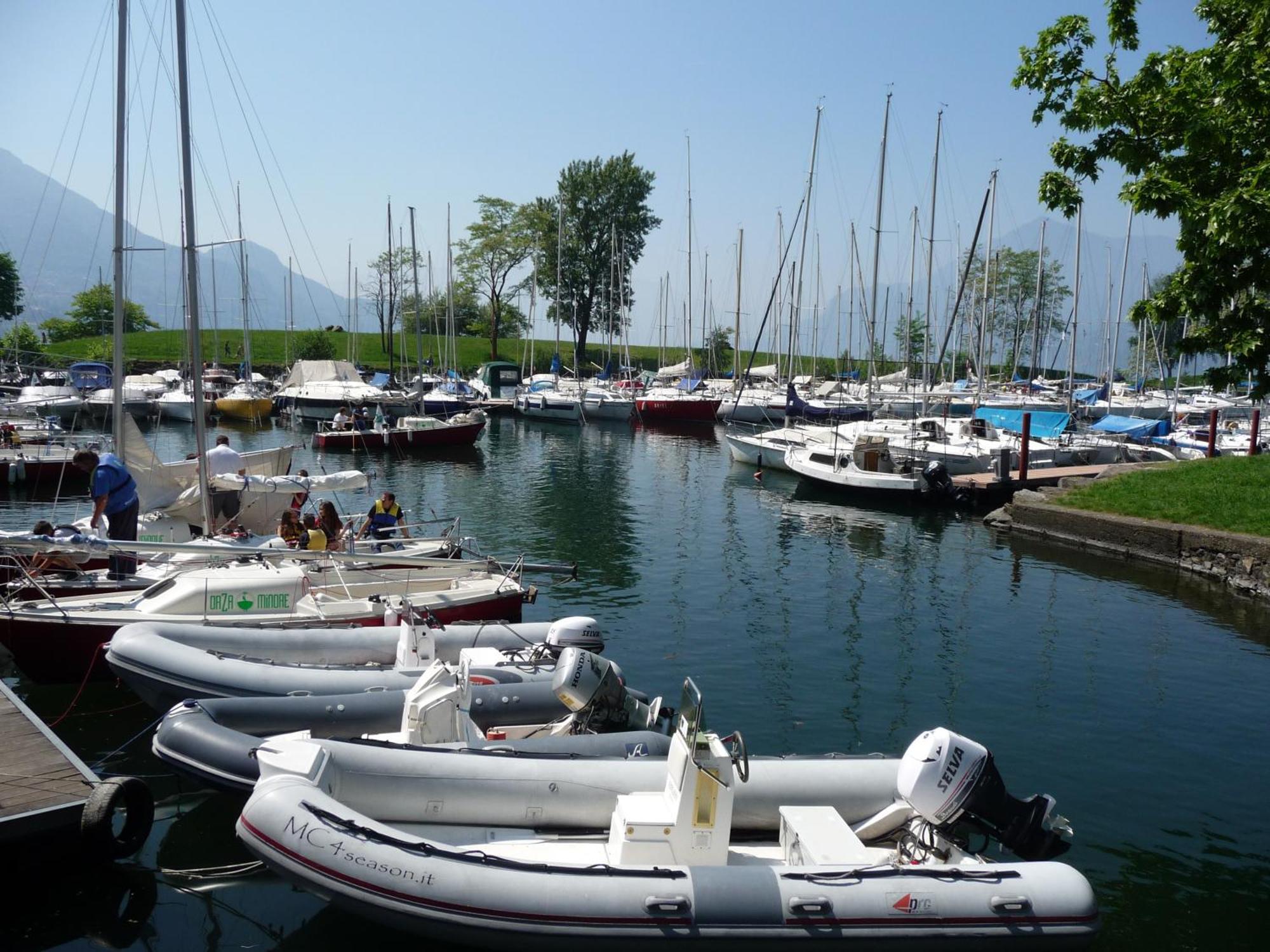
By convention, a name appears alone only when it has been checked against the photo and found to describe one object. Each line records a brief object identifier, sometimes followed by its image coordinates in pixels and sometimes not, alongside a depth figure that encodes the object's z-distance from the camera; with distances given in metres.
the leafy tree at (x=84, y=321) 82.00
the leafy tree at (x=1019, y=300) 86.75
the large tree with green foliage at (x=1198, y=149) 7.62
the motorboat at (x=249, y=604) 12.12
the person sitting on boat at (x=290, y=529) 15.33
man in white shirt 18.06
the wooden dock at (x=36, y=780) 7.77
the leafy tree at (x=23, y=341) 69.06
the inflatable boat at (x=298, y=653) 10.67
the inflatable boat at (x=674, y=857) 6.82
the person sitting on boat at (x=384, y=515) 17.41
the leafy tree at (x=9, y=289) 78.81
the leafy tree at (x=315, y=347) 78.31
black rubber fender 8.02
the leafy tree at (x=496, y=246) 84.44
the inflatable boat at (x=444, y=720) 8.66
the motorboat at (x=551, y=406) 57.97
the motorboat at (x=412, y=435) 40.81
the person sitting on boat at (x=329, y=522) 15.73
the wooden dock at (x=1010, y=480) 30.47
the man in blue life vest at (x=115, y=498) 13.76
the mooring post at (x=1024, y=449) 31.30
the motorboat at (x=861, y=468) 31.06
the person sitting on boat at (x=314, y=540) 14.76
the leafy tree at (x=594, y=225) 80.69
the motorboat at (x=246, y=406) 53.53
